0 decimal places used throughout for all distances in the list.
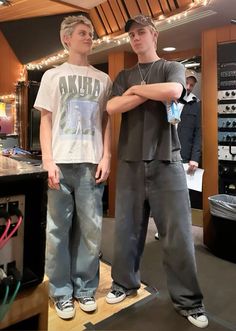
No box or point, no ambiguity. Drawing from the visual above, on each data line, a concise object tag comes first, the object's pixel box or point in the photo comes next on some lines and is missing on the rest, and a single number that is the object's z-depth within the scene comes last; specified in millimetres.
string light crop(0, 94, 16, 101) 5433
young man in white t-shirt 1756
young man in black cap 1756
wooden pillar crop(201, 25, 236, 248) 2922
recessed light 3729
